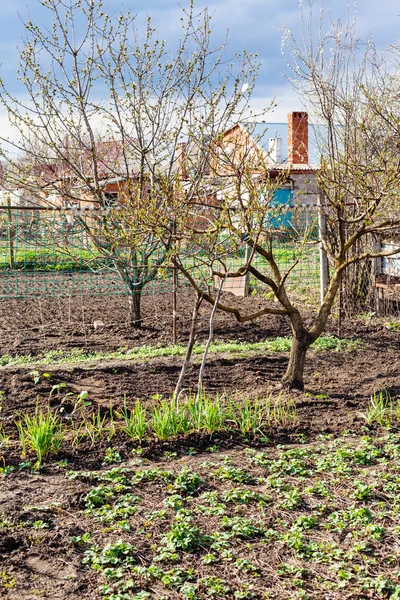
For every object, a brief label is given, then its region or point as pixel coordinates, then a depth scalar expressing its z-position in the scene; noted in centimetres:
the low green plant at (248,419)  446
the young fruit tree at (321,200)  490
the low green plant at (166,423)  431
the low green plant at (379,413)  473
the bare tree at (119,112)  812
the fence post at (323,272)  901
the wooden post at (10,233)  1262
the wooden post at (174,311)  761
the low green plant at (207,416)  443
